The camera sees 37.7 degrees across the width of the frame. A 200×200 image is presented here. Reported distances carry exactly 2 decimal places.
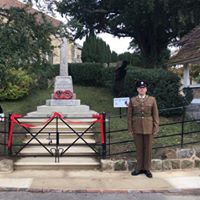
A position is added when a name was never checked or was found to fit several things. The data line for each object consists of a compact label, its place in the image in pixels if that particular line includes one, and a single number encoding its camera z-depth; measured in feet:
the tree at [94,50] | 61.19
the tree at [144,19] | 44.14
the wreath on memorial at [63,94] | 41.10
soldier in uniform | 19.50
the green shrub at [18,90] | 43.08
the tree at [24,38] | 20.86
